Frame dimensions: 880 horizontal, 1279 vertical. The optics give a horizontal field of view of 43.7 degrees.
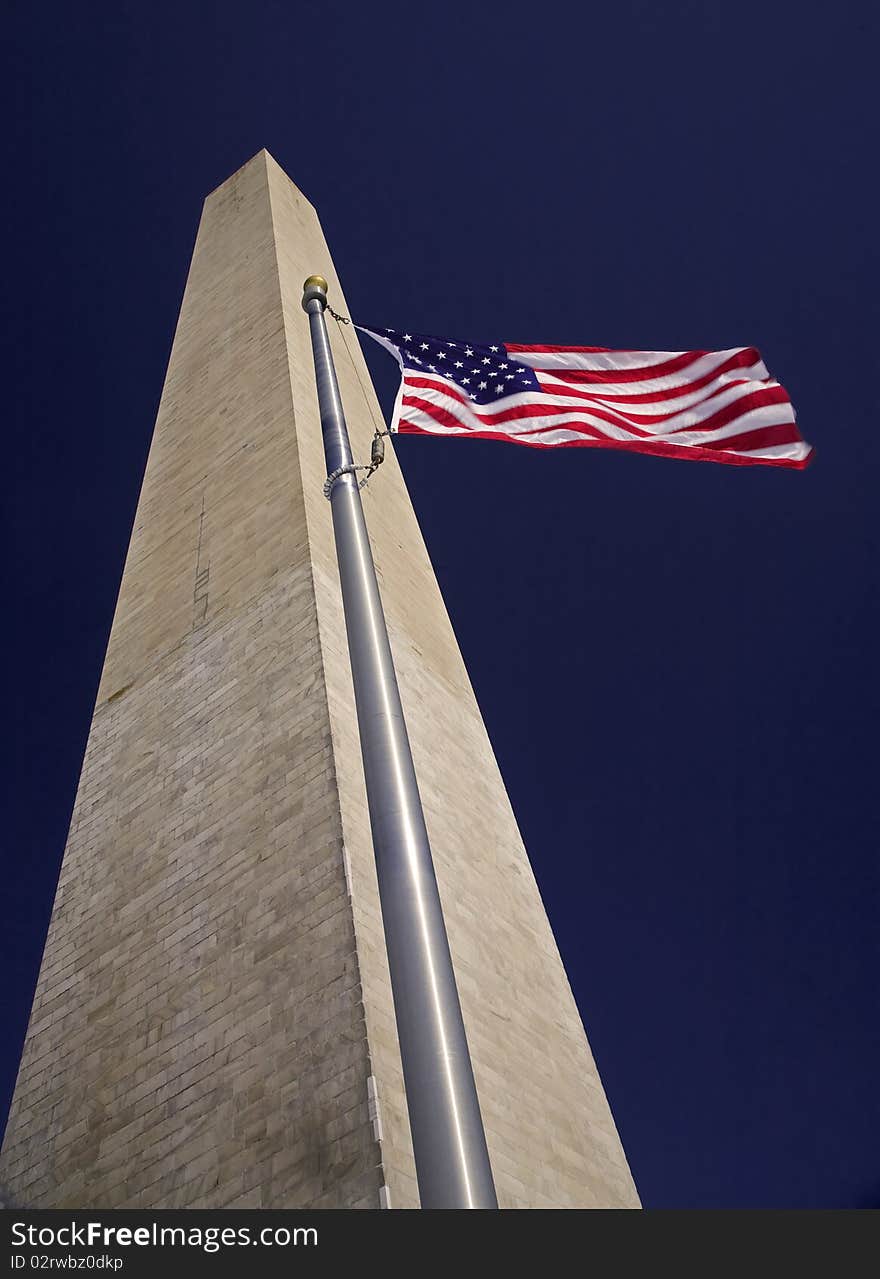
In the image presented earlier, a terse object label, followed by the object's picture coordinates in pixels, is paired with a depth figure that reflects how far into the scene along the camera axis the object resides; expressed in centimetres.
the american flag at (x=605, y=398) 955
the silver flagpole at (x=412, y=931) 416
